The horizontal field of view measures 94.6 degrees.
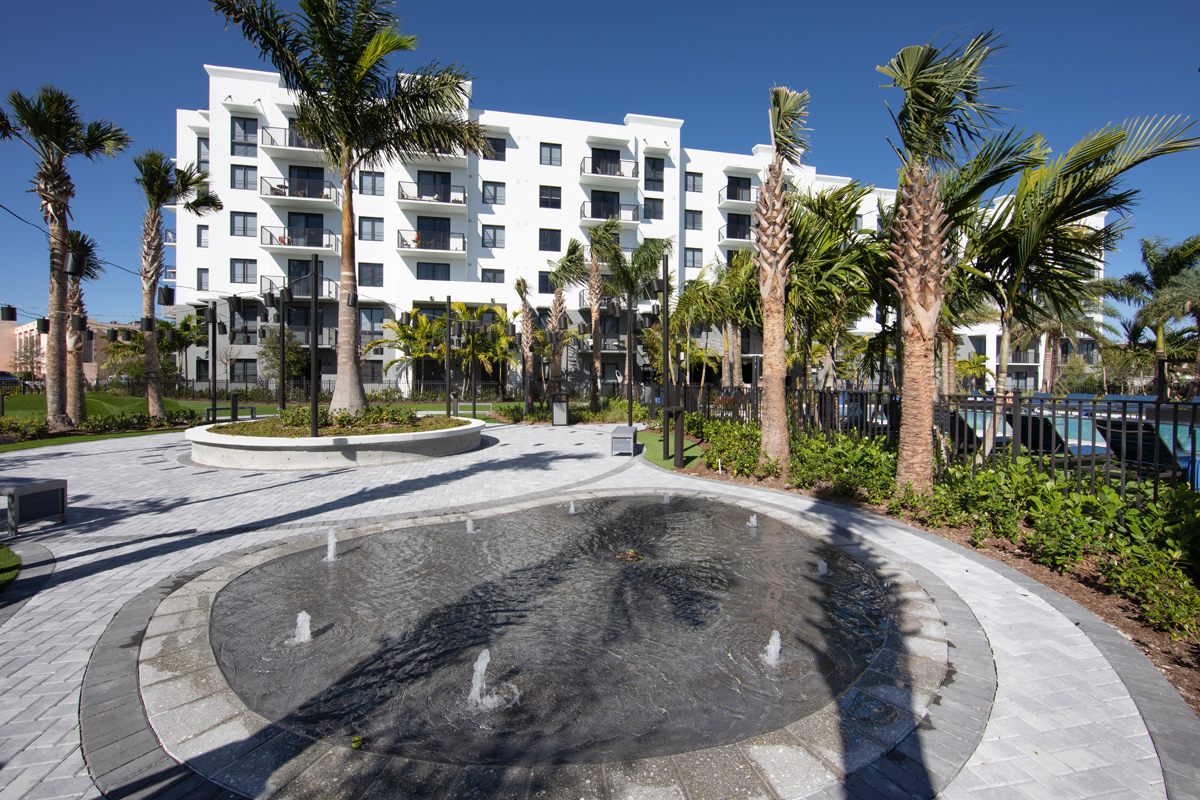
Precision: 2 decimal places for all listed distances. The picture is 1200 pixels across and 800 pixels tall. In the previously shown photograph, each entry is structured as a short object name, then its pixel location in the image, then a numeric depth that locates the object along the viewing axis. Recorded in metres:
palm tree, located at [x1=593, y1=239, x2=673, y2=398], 24.98
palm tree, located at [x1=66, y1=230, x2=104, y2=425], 17.39
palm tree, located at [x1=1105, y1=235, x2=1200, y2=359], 22.14
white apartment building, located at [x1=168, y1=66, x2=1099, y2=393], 33.38
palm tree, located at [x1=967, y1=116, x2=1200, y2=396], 6.74
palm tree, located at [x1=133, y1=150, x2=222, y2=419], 19.31
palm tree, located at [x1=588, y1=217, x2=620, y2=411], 24.80
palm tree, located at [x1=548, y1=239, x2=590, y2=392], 25.19
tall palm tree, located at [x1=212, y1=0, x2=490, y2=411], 11.88
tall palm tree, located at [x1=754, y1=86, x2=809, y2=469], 9.95
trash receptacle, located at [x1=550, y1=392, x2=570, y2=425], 21.23
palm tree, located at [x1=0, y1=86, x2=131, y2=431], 15.81
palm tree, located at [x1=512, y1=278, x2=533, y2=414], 26.75
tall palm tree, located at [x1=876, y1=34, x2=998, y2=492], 7.36
